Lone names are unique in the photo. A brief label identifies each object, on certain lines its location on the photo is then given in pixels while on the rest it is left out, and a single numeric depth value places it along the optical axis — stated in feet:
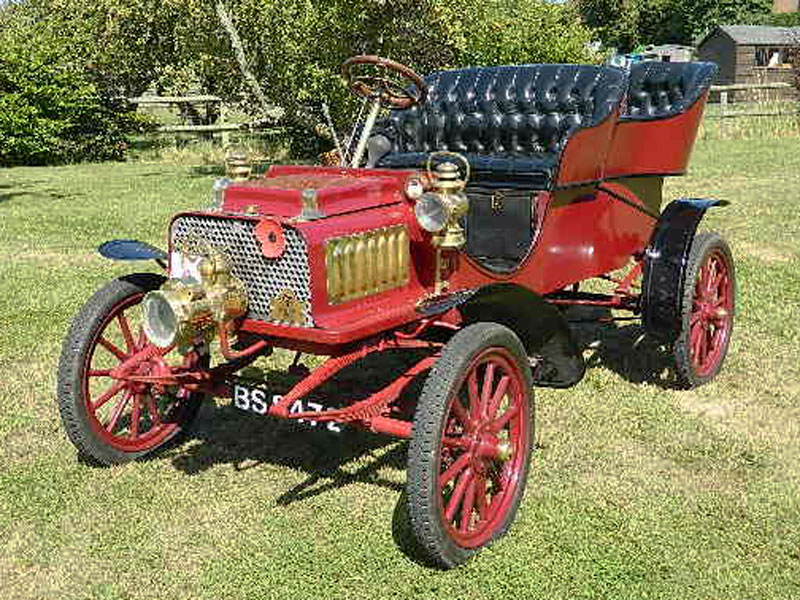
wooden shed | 150.10
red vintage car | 10.88
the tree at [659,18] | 162.61
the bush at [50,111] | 56.29
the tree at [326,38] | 43.29
